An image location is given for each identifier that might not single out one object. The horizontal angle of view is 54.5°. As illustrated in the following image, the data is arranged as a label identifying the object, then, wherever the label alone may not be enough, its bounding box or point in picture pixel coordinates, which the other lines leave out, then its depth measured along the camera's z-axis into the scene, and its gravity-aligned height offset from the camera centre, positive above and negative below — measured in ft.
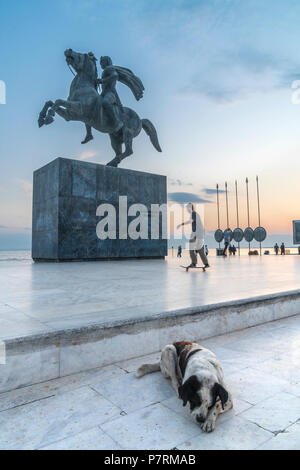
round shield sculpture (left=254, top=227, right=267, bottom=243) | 102.18 +6.58
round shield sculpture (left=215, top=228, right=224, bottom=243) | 104.04 +6.03
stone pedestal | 38.52 +6.35
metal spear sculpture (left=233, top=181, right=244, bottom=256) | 106.83 +6.27
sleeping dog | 5.14 -2.53
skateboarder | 27.48 +2.10
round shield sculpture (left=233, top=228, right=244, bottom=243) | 106.83 +6.26
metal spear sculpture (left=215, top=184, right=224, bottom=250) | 103.94 +5.89
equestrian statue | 38.58 +20.70
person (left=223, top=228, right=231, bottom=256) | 74.28 +3.19
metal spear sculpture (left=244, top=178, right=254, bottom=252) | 105.19 +6.43
